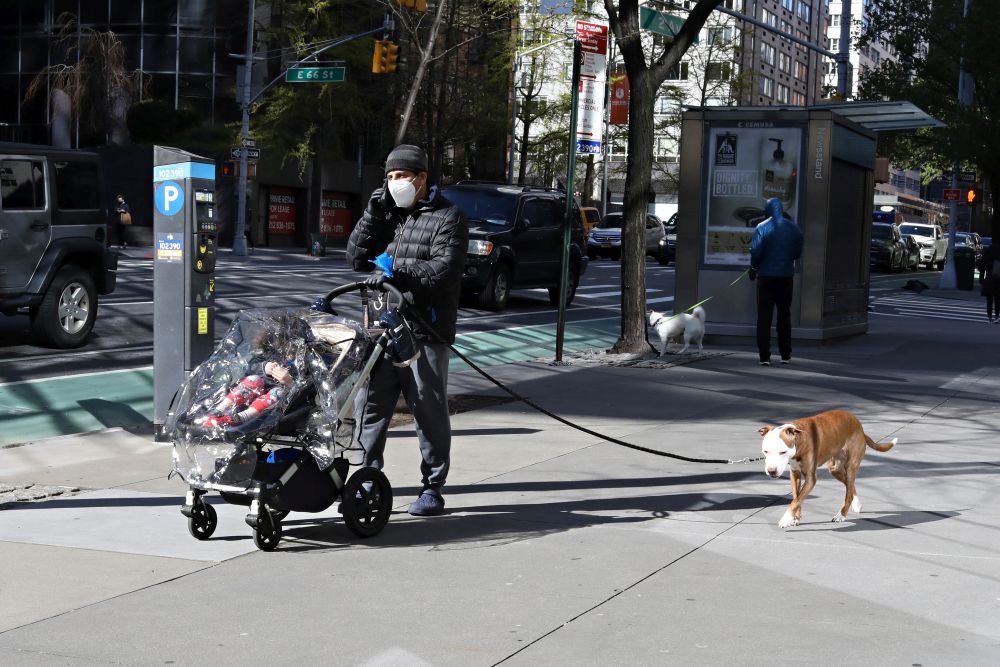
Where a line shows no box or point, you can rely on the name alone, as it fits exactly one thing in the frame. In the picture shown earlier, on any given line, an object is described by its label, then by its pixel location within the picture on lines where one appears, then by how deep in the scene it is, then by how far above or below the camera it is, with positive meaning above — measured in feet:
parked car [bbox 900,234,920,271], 160.86 -1.07
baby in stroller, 18.43 -2.48
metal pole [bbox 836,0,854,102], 92.48 +14.37
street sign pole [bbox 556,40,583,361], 45.29 +1.12
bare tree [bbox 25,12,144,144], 150.82 +15.86
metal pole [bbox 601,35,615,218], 204.54 +15.46
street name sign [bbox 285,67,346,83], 112.98 +13.61
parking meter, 27.76 -1.14
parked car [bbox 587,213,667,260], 142.32 -0.80
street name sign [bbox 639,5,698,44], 64.80 +11.88
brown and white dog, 20.17 -3.56
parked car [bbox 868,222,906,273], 150.92 -0.19
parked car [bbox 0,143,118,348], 43.19 -1.04
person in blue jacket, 46.70 -1.06
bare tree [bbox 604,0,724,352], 49.57 +3.55
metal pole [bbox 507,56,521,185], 172.24 +15.22
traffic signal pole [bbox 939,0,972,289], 122.01 +3.92
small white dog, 49.65 -3.64
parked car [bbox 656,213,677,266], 136.05 -1.72
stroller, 18.54 -3.04
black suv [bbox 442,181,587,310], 66.95 -0.57
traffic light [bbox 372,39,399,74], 98.63 +13.38
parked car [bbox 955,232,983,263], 166.93 +1.00
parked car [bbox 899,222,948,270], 177.47 +0.59
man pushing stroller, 21.27 -1.32
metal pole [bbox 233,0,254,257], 131.23 +6.01
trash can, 122.11 -2.14
